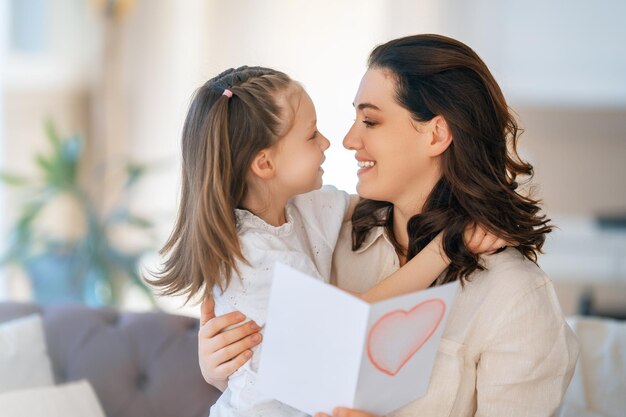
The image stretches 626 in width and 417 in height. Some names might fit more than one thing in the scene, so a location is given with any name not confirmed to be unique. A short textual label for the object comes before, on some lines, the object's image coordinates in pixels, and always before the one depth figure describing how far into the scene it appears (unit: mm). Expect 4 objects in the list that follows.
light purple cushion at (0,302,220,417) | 2333
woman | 1992
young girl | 1983
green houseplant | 3499
